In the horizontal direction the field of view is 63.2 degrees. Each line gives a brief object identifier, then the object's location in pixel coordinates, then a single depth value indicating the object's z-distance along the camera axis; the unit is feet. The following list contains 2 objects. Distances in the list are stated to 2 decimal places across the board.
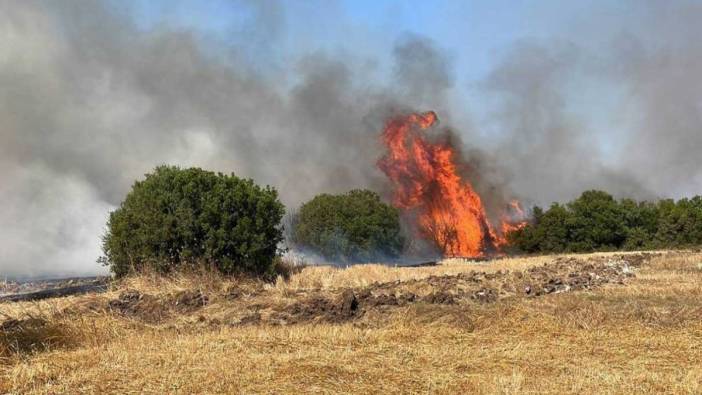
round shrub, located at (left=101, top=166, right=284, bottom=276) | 74.02
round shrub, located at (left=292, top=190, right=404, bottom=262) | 198.90
